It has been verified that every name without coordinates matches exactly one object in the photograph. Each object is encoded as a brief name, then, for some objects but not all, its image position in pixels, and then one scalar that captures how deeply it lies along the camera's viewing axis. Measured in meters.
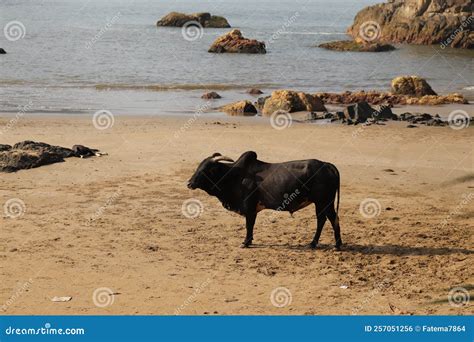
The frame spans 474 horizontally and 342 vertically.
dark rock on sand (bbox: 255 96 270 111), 33.81
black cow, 14.50
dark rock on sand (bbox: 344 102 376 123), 29.48
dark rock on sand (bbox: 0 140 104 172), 20.34
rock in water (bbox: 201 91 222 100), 39.16
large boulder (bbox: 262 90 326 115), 32.59
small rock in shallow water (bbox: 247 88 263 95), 42.40
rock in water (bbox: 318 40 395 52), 73.12
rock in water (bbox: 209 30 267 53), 68.62
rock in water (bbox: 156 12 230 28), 101.31
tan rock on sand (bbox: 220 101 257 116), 32.47
